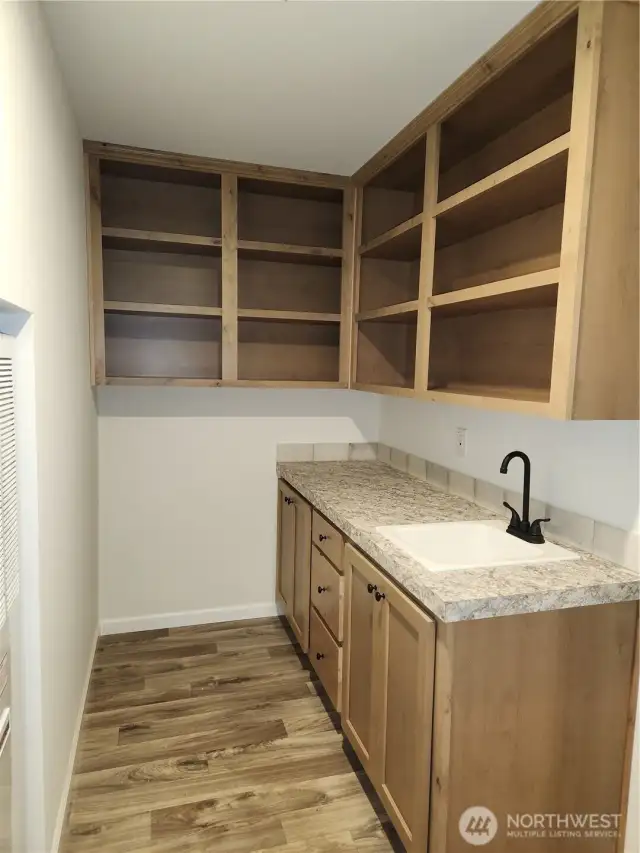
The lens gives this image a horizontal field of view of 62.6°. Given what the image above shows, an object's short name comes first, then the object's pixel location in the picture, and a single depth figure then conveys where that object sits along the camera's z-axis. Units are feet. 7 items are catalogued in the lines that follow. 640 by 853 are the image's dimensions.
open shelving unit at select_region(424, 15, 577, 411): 5.13
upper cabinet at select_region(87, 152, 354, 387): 8.31
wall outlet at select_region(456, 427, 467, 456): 7.69
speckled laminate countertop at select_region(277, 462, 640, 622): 4.32
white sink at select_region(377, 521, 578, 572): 5.79
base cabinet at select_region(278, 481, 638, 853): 4.43
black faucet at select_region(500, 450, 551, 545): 5.71
